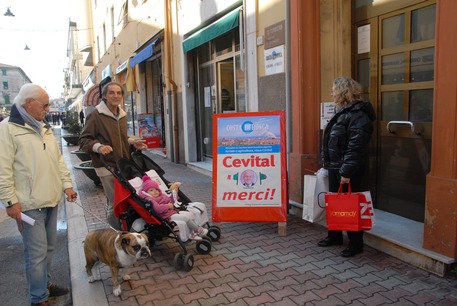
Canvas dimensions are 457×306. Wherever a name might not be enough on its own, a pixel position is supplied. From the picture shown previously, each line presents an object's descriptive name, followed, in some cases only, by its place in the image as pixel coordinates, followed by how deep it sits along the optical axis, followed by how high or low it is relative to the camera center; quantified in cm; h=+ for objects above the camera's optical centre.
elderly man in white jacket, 298 -47
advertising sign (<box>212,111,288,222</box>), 479 -70
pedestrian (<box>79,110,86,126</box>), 2476 -8
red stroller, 386 -106
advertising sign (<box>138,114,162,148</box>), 1430 -62
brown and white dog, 326 -117
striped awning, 1514 +73
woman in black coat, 381 -32
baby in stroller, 398 -97
